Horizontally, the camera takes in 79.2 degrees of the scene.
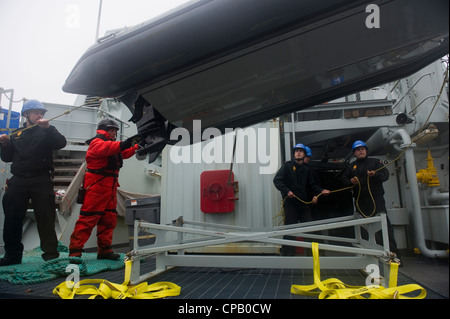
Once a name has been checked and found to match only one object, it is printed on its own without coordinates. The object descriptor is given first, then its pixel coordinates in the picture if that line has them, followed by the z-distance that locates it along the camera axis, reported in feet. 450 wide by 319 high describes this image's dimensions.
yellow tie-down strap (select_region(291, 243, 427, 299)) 5.21
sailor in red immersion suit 9.11
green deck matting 7.75
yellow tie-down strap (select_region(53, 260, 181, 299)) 5.89
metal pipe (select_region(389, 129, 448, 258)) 9.60
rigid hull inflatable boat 5.37
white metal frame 6.35
